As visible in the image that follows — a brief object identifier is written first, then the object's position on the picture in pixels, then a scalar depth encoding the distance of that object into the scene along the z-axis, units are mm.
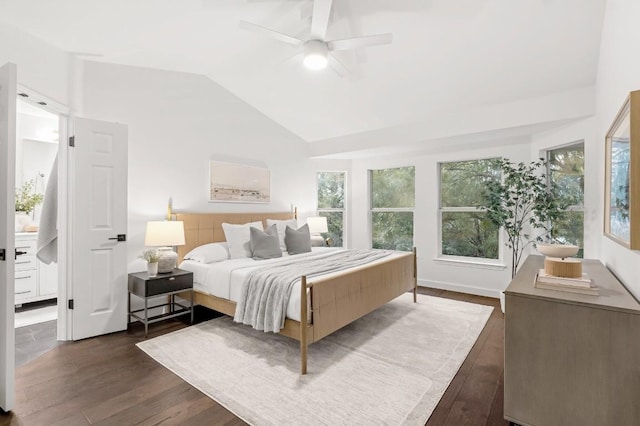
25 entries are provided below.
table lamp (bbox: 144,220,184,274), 3486
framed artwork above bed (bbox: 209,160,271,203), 4547
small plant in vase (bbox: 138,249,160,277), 3346
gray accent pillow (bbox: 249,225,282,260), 3969
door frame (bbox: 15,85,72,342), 3105
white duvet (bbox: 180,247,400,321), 3044
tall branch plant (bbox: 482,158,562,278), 3697
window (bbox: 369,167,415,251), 5672
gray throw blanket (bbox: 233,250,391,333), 2672
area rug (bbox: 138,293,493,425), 2033
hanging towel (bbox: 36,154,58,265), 3281
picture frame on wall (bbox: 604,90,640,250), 1487
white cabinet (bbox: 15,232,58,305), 4012
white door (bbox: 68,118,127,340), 3125
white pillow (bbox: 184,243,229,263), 3796
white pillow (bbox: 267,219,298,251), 4630
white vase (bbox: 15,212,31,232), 4262
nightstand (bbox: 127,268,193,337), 3199
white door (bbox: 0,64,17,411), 2016
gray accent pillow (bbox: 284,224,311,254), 4473
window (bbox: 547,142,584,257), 3709
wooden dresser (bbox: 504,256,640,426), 1444
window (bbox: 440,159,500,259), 4859
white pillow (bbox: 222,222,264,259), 4039
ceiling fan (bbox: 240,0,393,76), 2502
